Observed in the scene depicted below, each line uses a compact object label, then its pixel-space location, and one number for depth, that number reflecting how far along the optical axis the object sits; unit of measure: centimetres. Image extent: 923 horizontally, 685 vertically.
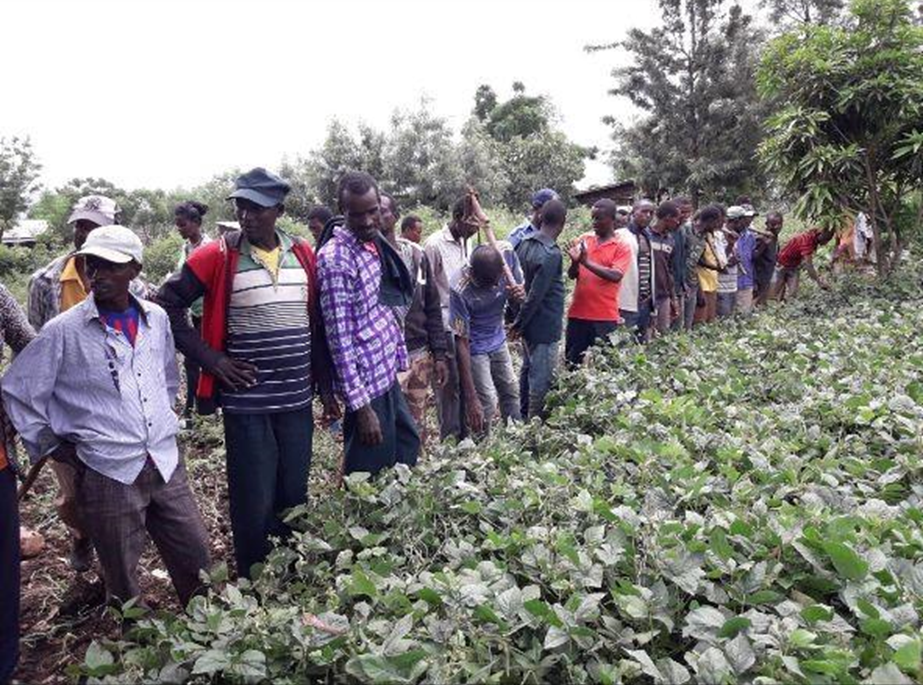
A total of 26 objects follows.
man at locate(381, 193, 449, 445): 454
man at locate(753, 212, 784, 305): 966
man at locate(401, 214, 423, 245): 745
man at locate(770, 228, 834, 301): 1020
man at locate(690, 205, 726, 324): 803
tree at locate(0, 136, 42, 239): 2675
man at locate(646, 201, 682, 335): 725
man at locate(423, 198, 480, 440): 520
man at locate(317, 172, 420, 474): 341
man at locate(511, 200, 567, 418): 566
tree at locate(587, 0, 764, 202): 2472
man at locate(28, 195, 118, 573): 386
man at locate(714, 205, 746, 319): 891
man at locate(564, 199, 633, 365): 611
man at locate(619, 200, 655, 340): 695
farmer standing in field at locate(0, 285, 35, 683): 282
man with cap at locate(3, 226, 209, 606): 278
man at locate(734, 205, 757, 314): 942
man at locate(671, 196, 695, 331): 764
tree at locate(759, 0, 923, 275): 891
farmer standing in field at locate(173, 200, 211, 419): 668
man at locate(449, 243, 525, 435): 505
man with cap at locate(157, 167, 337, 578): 318
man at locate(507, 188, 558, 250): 609
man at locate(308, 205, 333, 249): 757
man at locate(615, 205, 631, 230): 927
